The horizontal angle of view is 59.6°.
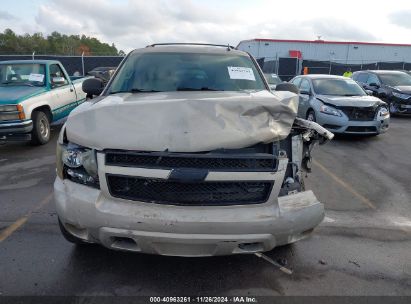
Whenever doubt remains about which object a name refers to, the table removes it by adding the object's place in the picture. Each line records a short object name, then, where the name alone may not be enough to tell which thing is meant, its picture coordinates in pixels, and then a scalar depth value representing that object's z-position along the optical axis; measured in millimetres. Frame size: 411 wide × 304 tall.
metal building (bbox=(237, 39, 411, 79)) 40688
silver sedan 8602
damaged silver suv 2533
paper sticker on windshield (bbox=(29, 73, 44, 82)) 8023
